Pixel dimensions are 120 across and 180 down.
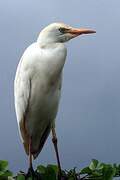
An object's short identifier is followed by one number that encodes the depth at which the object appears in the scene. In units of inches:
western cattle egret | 417.7
